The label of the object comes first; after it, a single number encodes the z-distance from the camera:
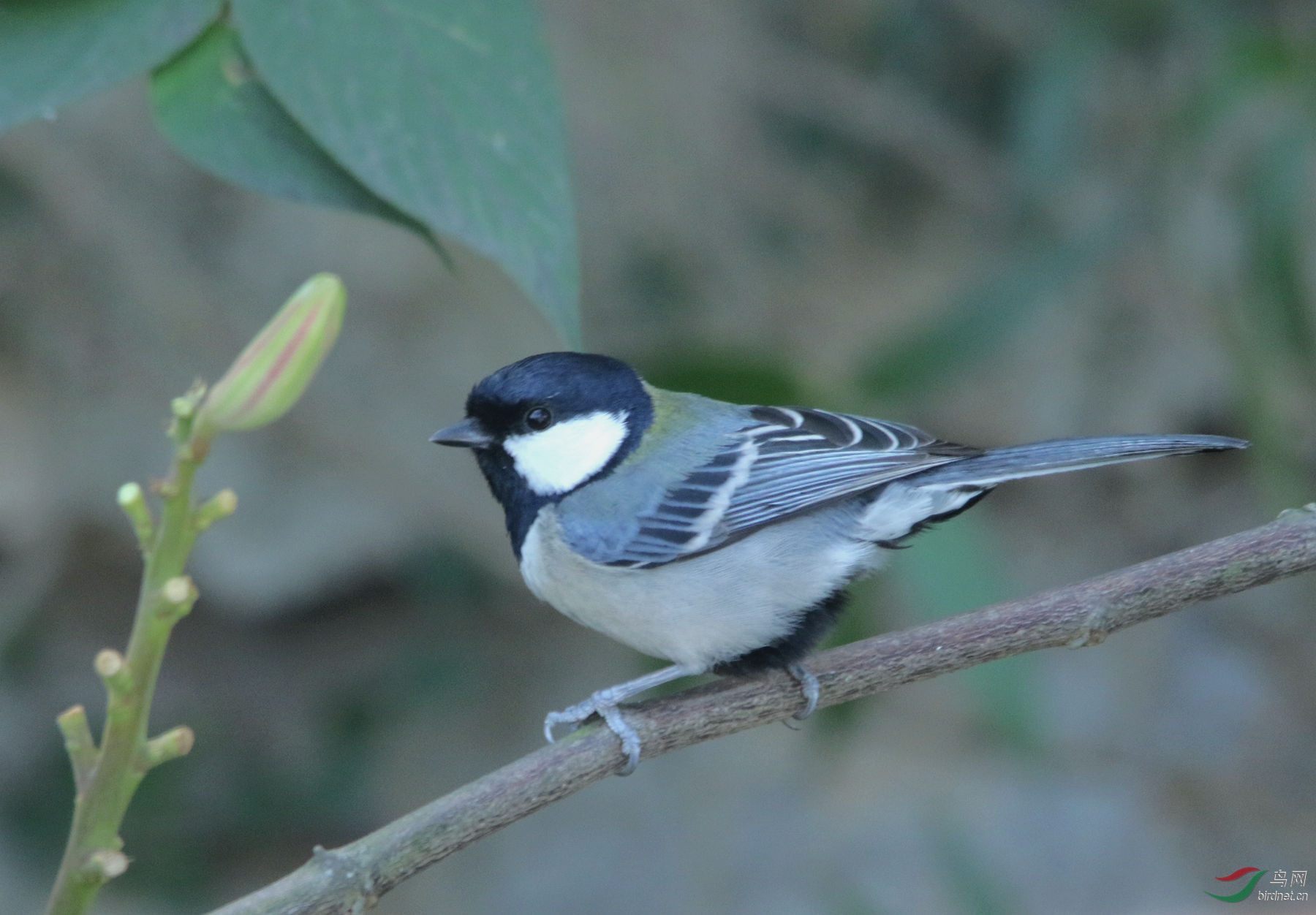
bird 2.66
